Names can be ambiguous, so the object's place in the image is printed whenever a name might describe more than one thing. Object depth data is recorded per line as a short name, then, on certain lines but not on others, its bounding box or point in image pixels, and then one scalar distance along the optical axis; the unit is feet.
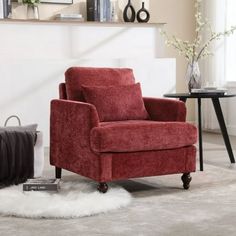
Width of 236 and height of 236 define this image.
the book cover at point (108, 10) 28.67
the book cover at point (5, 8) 26.37
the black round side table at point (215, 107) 21.06
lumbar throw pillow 18.66
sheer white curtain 31.23
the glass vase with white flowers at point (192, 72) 22.27
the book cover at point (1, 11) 26.23
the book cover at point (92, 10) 28.35
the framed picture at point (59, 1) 28.14
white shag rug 14.73
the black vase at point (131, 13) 29.28
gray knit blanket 17.64
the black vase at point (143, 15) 29.68
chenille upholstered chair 16.41
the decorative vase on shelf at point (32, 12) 27.29
